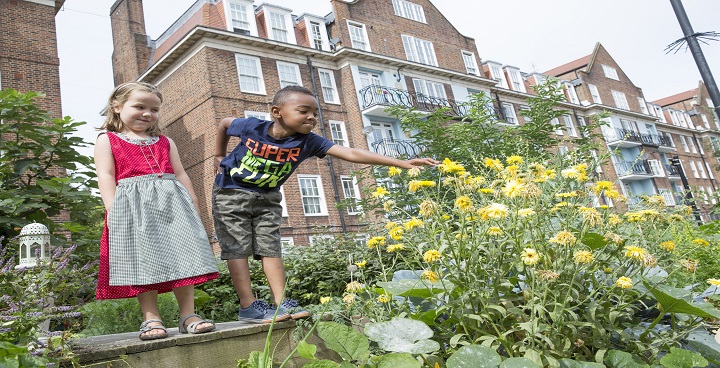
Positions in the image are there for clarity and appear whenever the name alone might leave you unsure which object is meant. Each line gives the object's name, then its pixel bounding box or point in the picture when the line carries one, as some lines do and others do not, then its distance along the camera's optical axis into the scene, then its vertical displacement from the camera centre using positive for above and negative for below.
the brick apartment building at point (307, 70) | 19.45 +9.17
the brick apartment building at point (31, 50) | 12.23 +6.95
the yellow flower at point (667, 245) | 2.59 -0.12
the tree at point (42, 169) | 4.11 +1.48
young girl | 2.48 +0.51
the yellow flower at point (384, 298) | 2.45 -0.07
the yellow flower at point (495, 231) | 2.33 +0.11
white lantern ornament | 2.97 +0.62
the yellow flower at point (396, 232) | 2.67 +0.23
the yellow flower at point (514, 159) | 3.19 +0.54
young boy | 3.06 +0.70
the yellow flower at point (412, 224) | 2.58 +0.24
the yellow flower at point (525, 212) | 2.26 +0.16
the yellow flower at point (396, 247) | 2.62 +0.15
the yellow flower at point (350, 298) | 2.46 -0.04
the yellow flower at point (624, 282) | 2.12 -0.20
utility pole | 6.00 +1.76
